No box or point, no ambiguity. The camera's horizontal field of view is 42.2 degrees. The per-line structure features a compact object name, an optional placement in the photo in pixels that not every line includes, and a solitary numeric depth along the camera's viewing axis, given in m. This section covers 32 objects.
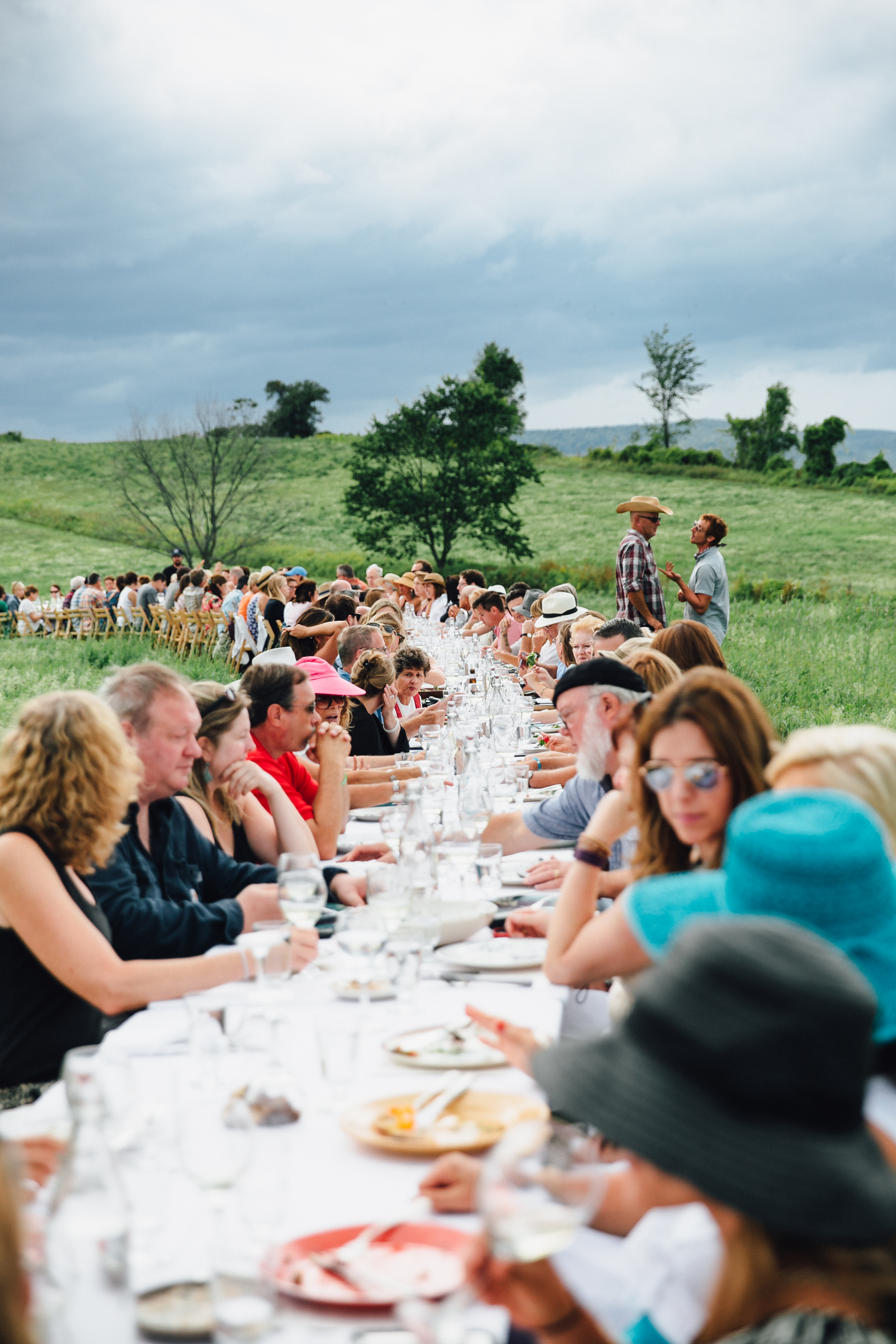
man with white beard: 3.37
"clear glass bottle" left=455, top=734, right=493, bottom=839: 3.27
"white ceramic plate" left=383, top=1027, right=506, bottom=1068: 2.01
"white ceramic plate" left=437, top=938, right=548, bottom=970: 2.60
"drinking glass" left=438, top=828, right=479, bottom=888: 2.94
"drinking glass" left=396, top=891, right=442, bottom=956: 2.40
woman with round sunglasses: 2.35
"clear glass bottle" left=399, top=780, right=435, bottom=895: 2.51
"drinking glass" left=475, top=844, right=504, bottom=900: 2.95
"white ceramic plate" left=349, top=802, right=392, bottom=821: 4.79
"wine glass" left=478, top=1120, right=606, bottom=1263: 1.03
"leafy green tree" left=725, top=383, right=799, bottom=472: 66.44
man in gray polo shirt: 8.31
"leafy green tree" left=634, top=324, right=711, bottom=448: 61.44
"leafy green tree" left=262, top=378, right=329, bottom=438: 76.12
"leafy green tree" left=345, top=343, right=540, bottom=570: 36.56
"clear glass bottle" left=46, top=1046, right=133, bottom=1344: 1.21
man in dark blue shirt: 2.75
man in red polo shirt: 4.05
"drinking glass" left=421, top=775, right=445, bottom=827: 3.83
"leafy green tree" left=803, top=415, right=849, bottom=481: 64.36
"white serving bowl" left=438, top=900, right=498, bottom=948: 2.75
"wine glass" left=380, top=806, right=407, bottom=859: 3.06
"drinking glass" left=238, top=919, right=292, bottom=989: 2.22
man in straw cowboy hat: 8.90
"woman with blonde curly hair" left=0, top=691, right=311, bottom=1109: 2.34
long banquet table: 1.30
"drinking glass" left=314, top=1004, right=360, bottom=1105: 1.80
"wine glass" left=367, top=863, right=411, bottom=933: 2.38
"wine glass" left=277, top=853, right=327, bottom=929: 2.38
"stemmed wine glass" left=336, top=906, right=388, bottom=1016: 2.25
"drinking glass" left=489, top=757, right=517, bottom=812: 4.27
